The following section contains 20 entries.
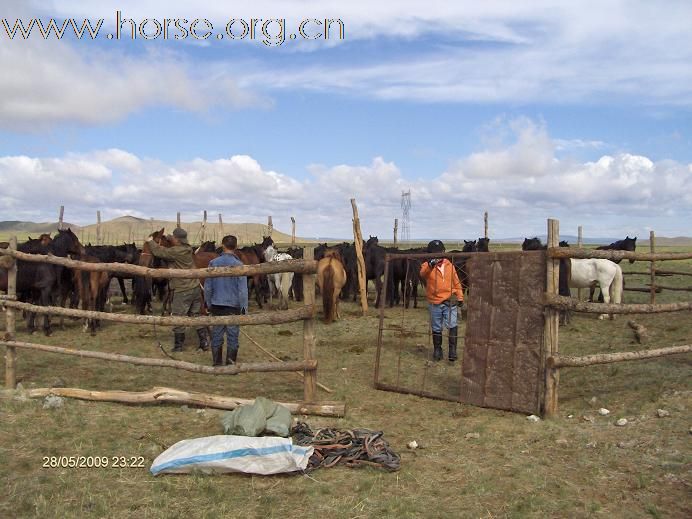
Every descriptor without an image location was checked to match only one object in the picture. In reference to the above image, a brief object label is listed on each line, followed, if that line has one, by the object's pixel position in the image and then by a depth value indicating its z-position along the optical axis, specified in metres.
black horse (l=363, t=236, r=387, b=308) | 16.67
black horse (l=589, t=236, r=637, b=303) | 17.35
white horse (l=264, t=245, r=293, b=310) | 15.24
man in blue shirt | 7.99
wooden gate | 6.56
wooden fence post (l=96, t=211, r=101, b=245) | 24.35
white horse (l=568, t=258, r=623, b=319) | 13.52
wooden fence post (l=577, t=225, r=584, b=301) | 24.69
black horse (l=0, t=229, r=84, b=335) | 11.22
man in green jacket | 9.49
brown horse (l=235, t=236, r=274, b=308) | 15.15
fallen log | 6.26
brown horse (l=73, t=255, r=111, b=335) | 11.48
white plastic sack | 4.68
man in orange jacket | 8.86
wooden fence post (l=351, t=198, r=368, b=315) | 14.69
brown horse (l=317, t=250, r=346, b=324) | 12.39
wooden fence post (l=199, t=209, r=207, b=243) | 24.31
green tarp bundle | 5.27
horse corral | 6.32
